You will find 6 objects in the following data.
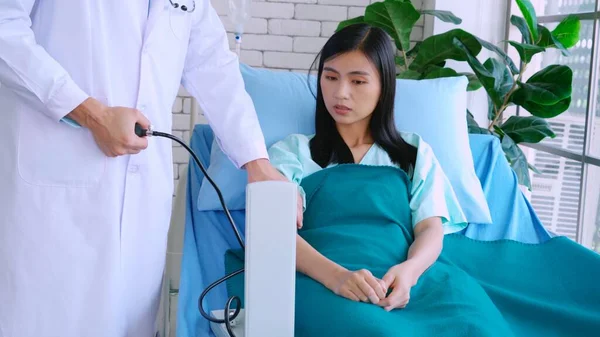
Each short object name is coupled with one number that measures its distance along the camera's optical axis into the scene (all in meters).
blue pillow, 2.01
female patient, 1.40
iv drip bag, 3.31
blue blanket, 1.38
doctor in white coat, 1.33
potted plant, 2.82
